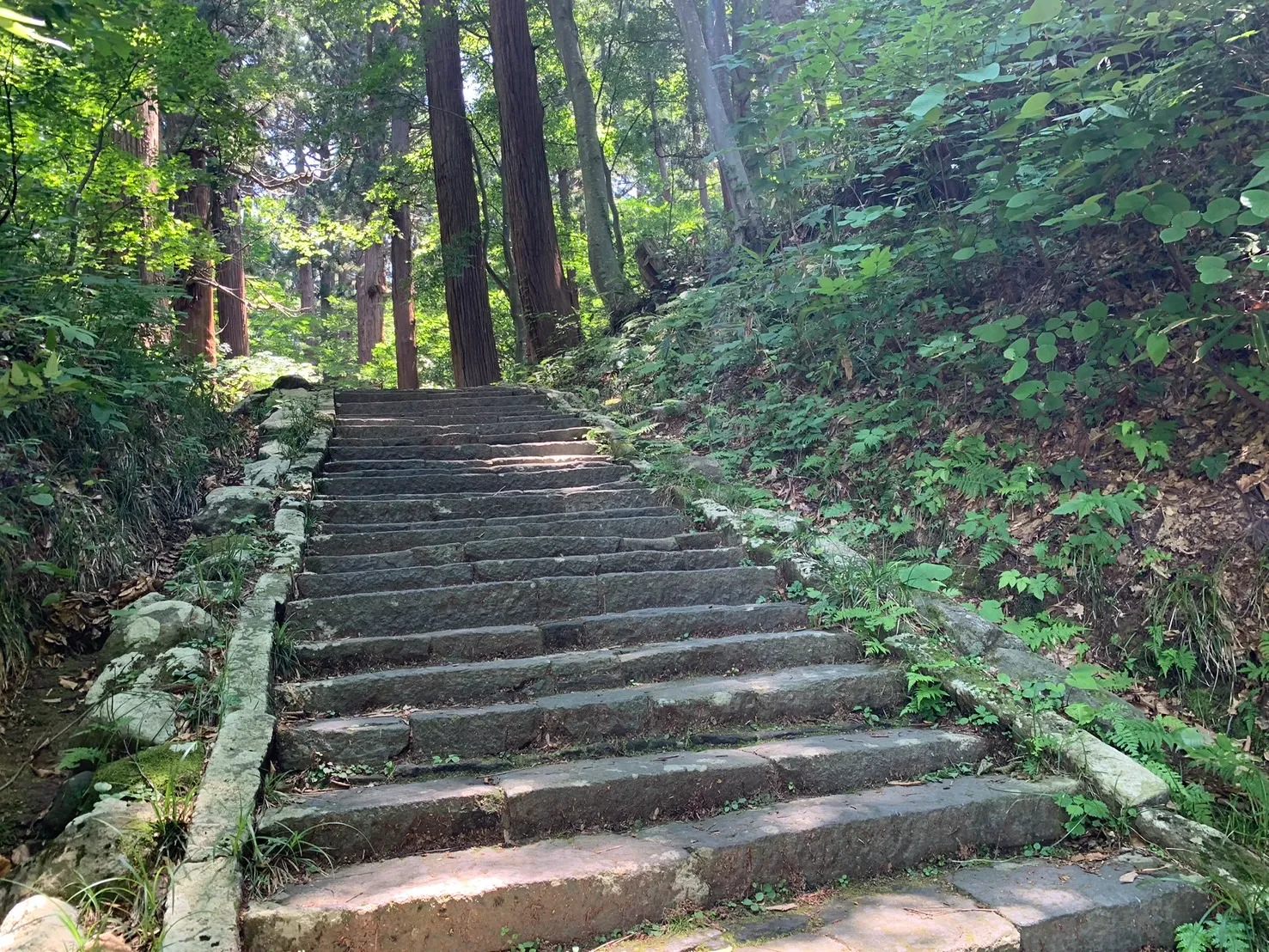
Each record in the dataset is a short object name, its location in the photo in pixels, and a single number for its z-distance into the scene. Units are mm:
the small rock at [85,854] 2359
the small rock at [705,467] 6320
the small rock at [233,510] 4801
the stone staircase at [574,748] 2551
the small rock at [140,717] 2969
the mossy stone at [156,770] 2717
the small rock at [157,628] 3520
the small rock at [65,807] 2688
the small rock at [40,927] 2020
